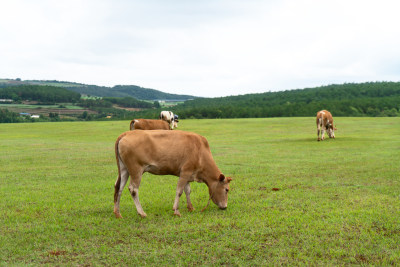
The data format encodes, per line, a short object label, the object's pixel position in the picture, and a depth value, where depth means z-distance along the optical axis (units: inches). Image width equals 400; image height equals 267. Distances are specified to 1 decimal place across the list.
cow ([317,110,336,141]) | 1167.6
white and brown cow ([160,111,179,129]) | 1653.2
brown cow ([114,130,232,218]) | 324.2
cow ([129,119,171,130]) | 1126.0
